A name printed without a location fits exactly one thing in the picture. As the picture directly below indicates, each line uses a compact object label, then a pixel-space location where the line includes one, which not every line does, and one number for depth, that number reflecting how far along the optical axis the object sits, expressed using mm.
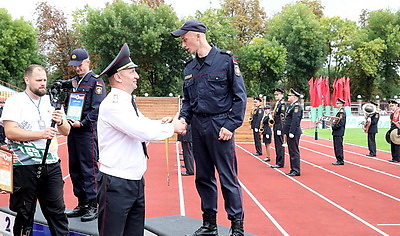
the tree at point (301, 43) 39781
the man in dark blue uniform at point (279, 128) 11031
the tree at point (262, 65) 38969
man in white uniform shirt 2857
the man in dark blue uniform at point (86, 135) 4562
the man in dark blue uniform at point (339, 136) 11695
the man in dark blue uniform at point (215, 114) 3566
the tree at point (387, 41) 43156
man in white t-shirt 3801
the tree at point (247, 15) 45688
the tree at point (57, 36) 38906
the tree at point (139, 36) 31812
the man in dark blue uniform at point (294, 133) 9703
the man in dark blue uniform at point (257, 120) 13531
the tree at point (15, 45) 35062
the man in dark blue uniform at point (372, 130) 13750
